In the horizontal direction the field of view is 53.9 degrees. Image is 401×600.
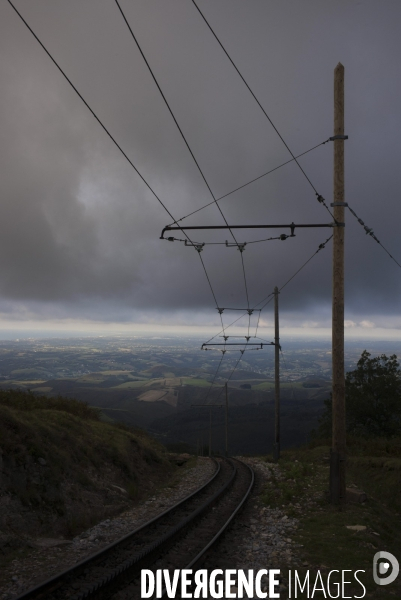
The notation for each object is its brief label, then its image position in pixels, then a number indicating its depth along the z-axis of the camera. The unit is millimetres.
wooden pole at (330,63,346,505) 13031
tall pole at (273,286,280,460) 27375
